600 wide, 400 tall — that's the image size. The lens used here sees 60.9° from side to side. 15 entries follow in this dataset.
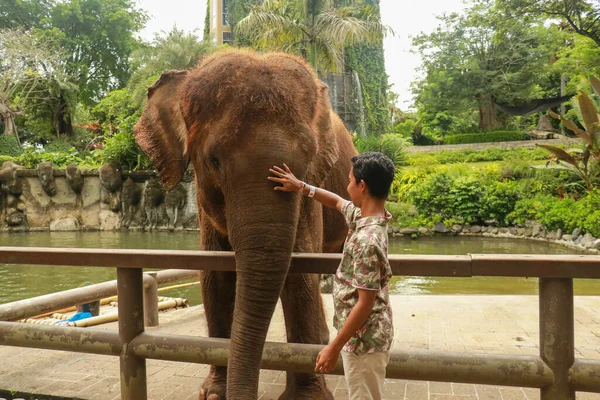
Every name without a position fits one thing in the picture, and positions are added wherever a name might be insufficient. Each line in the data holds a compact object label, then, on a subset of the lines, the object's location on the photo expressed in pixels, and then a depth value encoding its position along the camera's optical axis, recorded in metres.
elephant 2.17
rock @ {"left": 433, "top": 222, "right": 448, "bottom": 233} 18.00
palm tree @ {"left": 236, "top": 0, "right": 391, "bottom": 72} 20.67
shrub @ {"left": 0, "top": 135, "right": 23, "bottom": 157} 29.69
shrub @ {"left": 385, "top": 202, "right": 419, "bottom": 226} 18.51
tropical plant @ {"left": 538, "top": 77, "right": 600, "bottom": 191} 14.12
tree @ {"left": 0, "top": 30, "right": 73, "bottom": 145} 29.45
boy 1.90
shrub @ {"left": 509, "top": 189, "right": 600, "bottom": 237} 14.04
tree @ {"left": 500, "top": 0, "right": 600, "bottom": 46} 19.73
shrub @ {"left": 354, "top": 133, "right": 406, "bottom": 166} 18.50
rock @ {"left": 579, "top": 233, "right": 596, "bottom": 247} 13.54
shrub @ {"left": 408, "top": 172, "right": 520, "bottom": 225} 17.66
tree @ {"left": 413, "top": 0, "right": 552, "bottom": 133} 30.84
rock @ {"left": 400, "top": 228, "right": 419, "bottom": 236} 17.95
